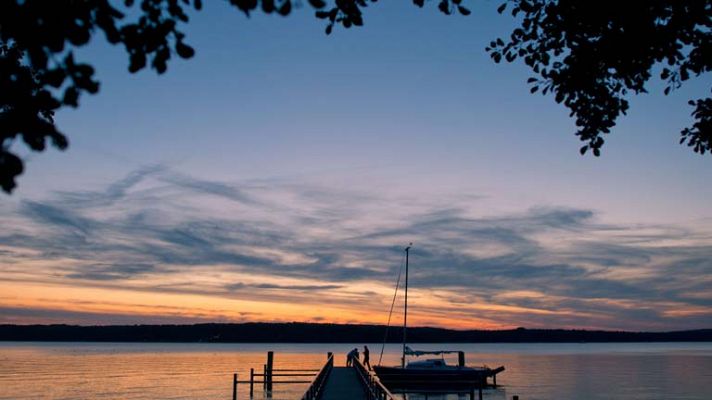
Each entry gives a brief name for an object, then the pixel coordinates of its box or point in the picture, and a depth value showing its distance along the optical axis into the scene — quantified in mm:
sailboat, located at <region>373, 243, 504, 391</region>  49250
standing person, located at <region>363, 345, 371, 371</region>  50750
